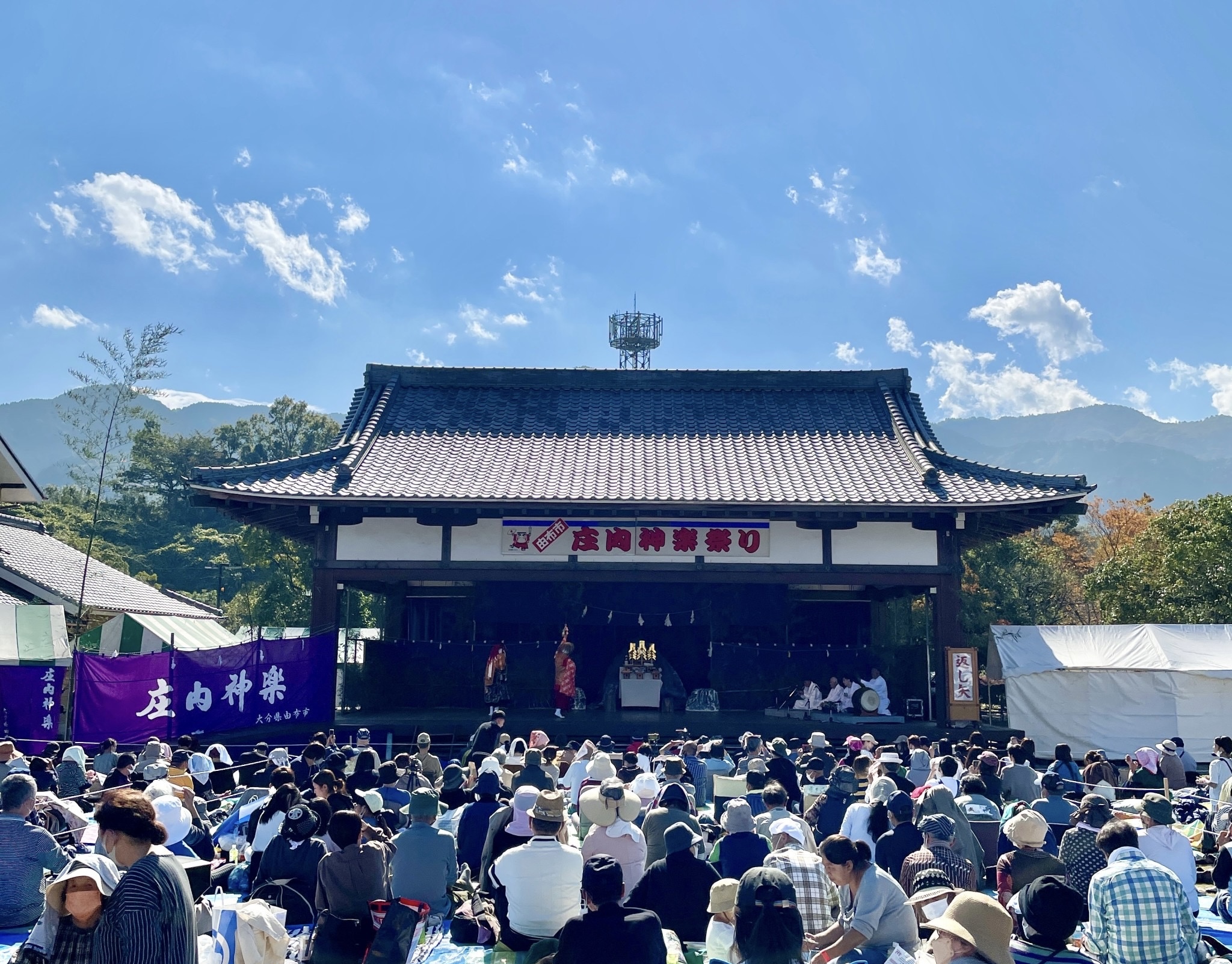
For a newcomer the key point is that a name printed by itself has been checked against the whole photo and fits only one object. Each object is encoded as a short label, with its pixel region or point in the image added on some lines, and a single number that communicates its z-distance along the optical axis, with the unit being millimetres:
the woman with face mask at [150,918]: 3910
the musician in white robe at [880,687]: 18062
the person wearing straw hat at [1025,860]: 6051
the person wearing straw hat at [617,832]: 6555
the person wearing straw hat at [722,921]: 5246
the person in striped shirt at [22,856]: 6508
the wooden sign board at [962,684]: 16547
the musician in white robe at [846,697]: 18328
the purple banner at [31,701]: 14586
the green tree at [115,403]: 18938
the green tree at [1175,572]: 21609
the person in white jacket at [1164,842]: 6828
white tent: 16125
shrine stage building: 17000
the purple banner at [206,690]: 14219
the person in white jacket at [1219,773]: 11086
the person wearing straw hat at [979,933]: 4008
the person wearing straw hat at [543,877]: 5859
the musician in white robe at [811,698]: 18375
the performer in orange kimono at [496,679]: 18203
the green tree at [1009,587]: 31219
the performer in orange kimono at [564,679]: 18250
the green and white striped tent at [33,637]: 16234
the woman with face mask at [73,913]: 4027
